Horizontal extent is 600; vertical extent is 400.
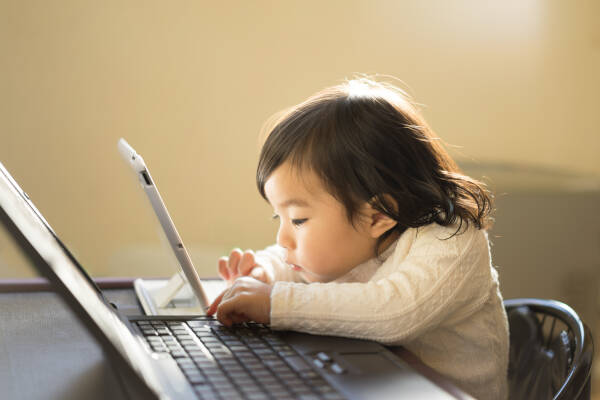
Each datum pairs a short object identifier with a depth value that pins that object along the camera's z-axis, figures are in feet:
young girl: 2.30
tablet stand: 2.79
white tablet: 2.42
